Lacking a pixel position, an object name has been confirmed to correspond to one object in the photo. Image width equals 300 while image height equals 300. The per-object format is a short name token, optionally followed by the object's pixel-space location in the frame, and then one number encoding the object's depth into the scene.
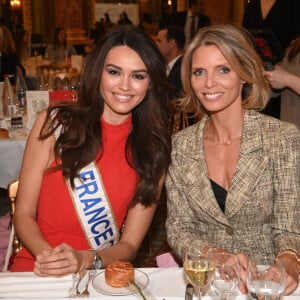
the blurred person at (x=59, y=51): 8.27
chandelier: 13.14
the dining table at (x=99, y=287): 1.38
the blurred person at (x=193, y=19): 7.46
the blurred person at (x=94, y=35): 8.99
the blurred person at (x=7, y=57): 5.95
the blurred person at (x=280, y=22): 3.43
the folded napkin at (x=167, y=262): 1.99
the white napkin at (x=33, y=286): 1.39
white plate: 1.40
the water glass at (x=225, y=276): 1.29
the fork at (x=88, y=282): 1.40
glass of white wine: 1.29
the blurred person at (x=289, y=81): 2.74
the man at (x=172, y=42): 5.50
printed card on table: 3.77
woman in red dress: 2.06
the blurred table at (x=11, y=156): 3.47
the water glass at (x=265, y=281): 1.26
